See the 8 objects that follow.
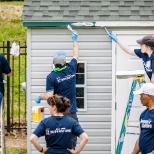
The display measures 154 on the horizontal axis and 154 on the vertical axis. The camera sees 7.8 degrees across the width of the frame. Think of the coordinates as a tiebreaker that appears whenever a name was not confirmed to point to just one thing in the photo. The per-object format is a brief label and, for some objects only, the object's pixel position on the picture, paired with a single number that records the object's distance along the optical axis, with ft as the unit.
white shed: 64.78
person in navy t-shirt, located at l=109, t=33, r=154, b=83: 57.60
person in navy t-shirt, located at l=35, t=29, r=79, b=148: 57.69
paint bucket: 61.47
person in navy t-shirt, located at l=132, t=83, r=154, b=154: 48.79
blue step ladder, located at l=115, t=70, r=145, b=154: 58.25
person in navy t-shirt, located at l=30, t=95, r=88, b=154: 47.25
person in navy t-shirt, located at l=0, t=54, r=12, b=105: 63.89
